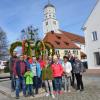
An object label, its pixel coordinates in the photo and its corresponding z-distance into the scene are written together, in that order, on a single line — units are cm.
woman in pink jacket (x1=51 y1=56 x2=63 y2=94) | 475
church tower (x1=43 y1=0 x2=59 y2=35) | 3844
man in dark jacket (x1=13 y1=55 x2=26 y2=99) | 452
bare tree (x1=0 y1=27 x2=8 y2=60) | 1954
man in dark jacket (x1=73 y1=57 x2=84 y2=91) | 496
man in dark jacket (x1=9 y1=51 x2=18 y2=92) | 472
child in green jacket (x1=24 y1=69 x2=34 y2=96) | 456
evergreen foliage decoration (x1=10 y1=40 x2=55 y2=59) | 559
